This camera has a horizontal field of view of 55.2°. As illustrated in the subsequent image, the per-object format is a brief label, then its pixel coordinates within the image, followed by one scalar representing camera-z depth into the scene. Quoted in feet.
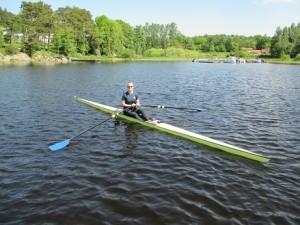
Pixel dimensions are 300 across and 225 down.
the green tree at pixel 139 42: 488.85
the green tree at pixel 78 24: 375.45
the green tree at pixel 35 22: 310.04
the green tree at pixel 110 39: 400.26
